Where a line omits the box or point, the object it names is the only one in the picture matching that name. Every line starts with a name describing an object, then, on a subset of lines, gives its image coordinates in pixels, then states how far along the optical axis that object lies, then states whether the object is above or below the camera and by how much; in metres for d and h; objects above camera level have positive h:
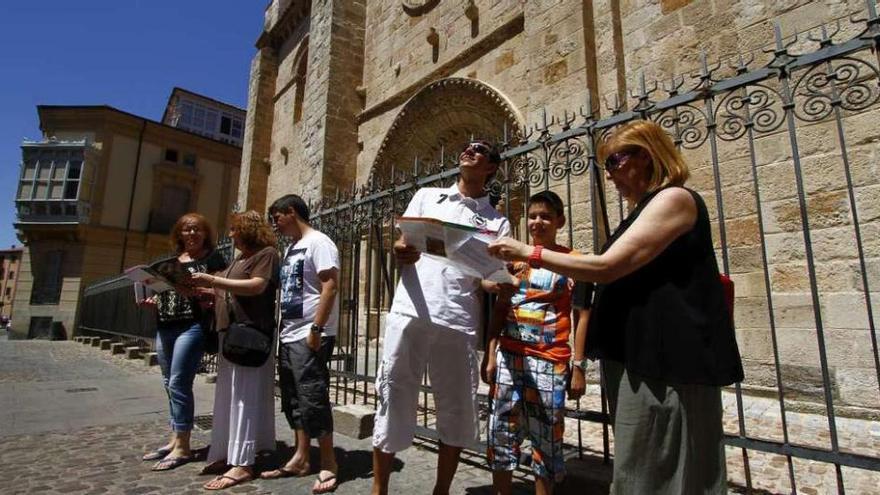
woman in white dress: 2.78 -0.30
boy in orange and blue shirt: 2.17 -0.18
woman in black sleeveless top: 1.32 -0.04
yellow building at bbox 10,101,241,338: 21.23 +5.93
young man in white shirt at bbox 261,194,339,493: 2.75 -0.09
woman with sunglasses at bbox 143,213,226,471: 3.05 -0.13
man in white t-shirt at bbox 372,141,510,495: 2.21 -0.12
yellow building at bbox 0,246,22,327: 49.50 +5.42
